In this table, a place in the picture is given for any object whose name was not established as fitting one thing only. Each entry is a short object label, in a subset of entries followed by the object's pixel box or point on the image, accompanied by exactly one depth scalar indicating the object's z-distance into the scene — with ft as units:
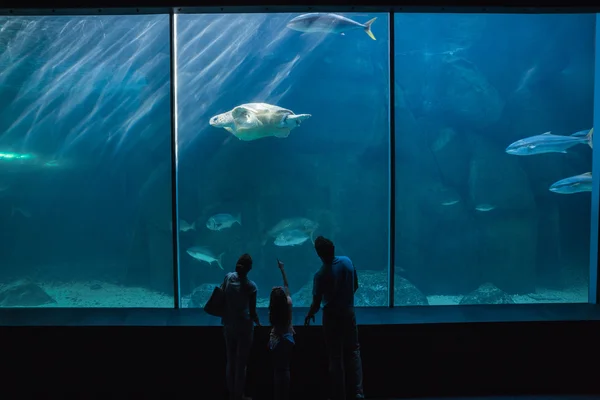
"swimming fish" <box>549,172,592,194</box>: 20.82
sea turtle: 18.52
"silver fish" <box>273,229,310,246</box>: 25.55
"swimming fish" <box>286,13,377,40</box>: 19.08
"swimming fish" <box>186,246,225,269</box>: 25.82
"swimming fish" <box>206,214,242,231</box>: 24.62
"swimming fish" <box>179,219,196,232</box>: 27.63
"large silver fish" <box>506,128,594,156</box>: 21.74
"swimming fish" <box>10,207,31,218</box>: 42.49
